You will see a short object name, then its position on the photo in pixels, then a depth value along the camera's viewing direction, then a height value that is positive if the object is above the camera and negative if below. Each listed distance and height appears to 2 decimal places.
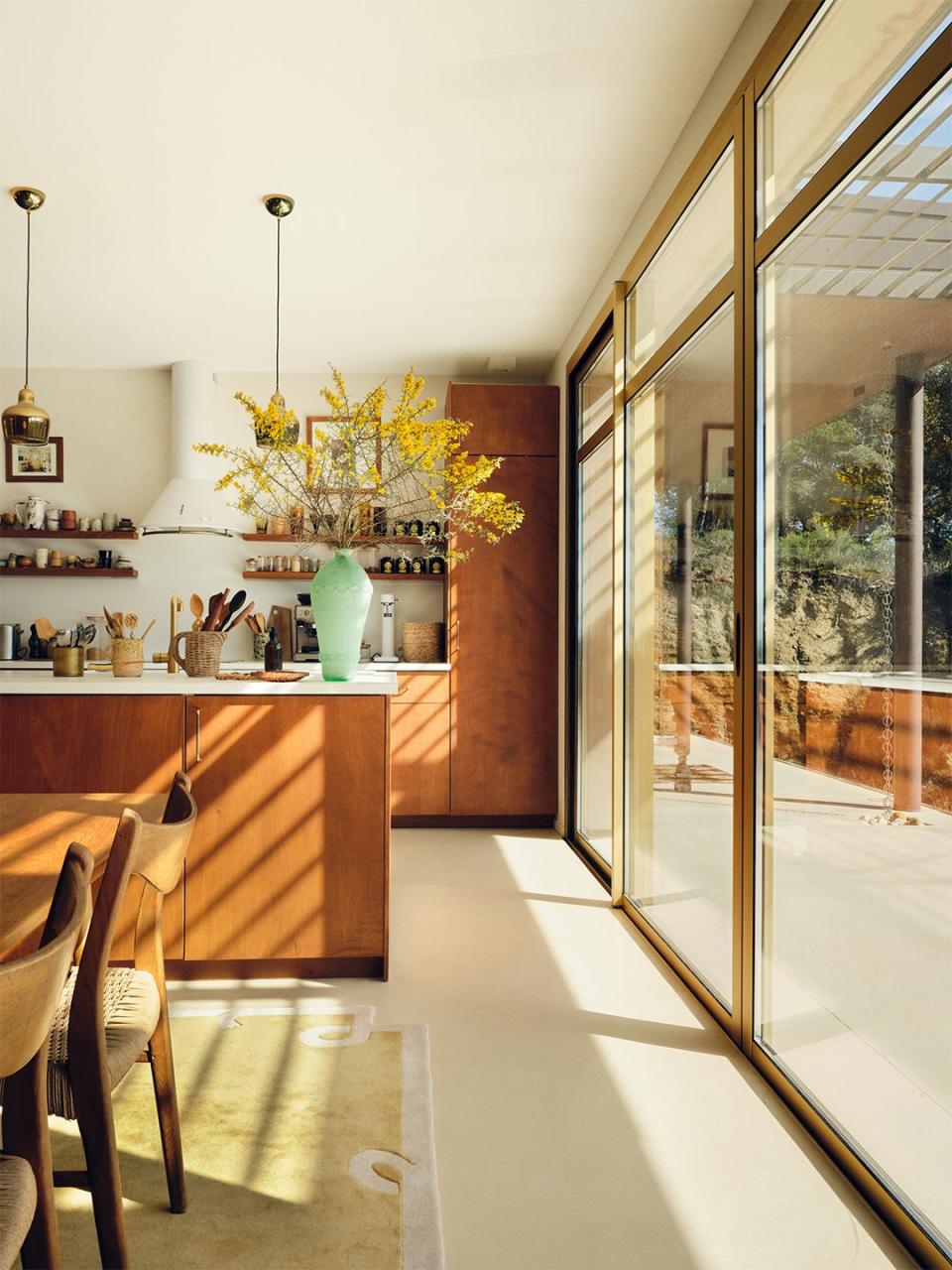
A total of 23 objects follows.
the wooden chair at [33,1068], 0.95 -0.55
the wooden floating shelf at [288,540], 5.99 +0.67
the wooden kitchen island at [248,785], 3.04 -0.48
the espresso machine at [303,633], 6.04 +0.05
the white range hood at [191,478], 5.70 +1.05
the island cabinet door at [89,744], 3.03 -0.34
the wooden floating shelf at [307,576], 6.00 +0.43
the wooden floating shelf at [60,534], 5.81 +0.68
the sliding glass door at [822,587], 1.71 +0.13
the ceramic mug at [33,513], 5.85 +0.82
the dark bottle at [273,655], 3.44 -0.05
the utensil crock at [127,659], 3.14 -0.06
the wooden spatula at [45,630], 2.88 +0.03
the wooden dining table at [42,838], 1.29 -0.38
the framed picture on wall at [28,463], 6.06 +1.17
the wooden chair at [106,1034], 1.42 -0.67
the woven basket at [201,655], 3.17 -0.05
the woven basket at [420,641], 5.91 +0.00
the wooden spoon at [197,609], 3.19 +0.11
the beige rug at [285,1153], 1.74 -1.14
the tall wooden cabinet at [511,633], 5.65 +0.05
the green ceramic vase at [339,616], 3.26 +0.09
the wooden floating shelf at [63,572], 5.83 +0.43
